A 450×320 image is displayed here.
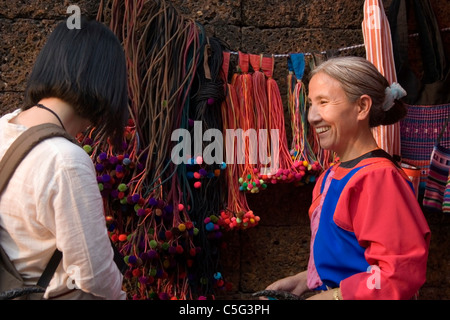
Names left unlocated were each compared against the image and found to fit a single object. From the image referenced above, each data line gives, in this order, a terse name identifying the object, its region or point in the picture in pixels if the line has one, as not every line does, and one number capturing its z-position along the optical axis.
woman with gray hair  1.49
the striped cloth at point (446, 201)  2.58
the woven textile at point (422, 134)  2.74
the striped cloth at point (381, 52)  2.59
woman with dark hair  1.28
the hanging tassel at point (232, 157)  2.62
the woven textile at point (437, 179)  2.65
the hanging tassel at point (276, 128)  2.62
